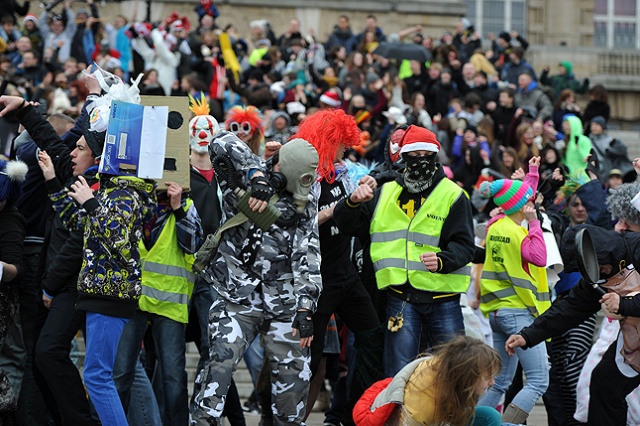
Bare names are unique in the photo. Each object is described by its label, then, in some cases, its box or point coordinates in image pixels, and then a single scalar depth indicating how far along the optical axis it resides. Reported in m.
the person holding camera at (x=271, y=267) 14.21
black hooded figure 14.07
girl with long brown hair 12.37
